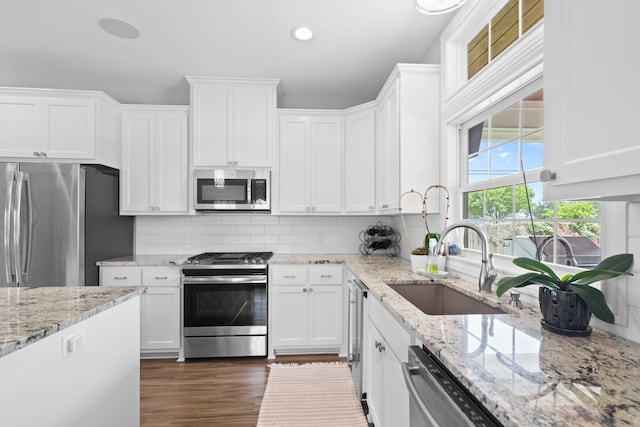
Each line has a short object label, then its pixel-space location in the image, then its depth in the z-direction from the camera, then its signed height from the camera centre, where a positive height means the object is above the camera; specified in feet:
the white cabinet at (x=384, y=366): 4.17 -2.46
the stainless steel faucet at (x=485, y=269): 5.03 -0.88
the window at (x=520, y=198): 4.38 +0.35
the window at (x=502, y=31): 5.10 +3.53
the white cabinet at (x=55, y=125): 9.50 +2.76
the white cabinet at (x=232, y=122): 10.07 +3.09
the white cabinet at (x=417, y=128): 7.92 +2.28
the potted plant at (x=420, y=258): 7.15 -0.98
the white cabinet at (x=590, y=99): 2.16 +0.94
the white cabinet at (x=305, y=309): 9.58 -2.93
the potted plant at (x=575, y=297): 3.14 -0.85
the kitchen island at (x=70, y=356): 3.10 -1.73
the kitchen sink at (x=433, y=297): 5.70 -1.61
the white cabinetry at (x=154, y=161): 10.35 +1.82
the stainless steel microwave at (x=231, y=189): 10.19 +0.85
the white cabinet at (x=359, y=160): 10.25 +1.91
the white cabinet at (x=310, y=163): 10.64 +1.83
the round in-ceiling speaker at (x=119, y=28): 7.38 +4.62
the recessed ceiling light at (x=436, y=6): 4.59 +3.20
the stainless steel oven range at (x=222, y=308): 9.29 -2.84
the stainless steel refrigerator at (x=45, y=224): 8.31 -0.28
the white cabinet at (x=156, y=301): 9.37 -2.65
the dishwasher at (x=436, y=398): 2.42 -1.59
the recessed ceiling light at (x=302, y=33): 7.66 +4.62
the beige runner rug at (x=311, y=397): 6.56 -4.37
